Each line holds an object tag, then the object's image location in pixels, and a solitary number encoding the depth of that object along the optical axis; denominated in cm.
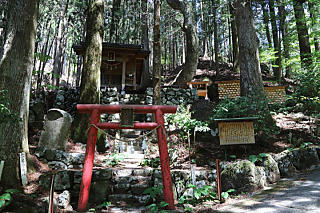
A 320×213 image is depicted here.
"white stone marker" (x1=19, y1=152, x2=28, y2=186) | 441
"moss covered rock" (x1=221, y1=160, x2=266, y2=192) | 464
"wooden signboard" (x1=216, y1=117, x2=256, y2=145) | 574
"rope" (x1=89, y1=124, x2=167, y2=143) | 461
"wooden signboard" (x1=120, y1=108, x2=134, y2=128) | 464
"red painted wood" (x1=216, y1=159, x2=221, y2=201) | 417
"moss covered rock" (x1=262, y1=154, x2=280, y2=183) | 506
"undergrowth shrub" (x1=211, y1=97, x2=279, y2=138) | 601
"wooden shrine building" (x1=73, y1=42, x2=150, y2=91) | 1200
